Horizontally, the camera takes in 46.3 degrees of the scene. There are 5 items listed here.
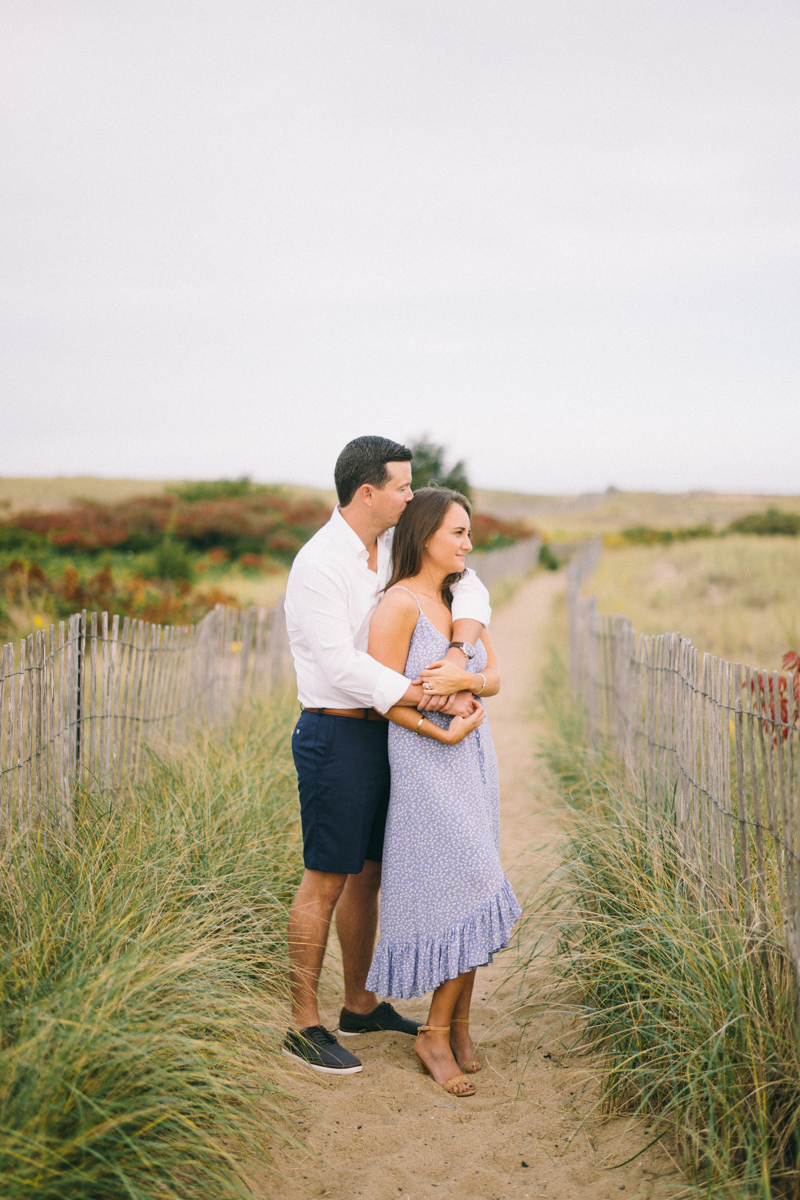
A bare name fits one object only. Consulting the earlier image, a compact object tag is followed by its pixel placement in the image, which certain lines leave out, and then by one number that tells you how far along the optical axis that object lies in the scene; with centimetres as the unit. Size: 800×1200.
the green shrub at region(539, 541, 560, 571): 4212
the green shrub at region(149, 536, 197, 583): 1902
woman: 310
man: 316
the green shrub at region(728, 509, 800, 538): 4550
